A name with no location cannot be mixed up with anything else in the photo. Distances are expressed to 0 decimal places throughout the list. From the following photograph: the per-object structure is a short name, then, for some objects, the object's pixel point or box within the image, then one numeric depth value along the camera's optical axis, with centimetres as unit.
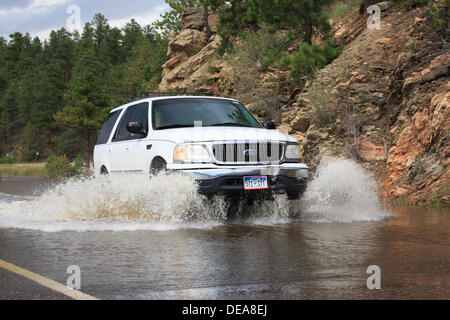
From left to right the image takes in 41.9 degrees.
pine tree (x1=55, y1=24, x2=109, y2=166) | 6894
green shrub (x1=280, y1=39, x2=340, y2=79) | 2025
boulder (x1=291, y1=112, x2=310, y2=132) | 1889
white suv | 879
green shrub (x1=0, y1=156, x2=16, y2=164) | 9419
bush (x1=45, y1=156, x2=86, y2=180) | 4591
